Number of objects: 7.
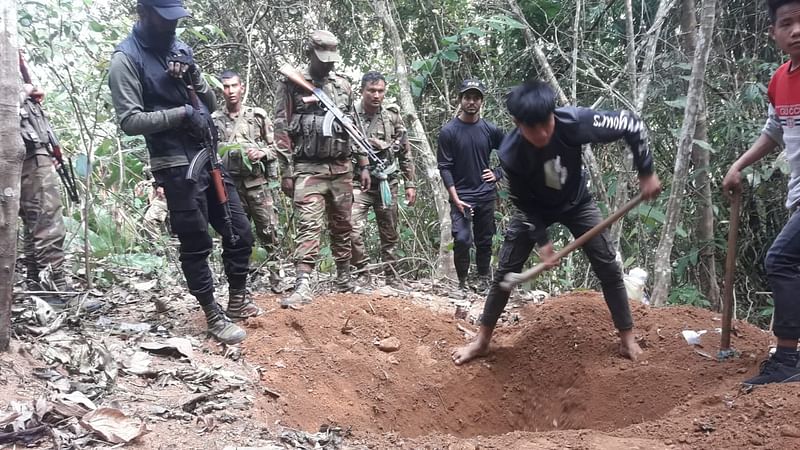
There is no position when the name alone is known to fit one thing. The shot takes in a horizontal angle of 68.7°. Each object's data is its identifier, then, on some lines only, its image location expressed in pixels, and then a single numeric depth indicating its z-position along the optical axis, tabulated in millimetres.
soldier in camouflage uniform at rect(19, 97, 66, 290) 4160
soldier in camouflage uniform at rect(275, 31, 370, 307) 4875
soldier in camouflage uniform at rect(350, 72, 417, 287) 5719
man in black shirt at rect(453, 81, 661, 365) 3178
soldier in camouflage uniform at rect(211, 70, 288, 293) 5973
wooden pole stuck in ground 3182
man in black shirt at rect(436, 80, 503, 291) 5645
